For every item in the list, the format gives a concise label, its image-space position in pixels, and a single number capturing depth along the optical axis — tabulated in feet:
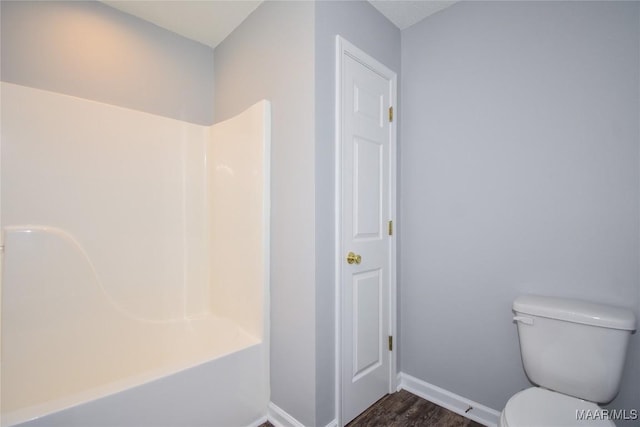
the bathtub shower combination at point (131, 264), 4.76
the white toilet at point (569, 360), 3.68
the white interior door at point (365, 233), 5.33
